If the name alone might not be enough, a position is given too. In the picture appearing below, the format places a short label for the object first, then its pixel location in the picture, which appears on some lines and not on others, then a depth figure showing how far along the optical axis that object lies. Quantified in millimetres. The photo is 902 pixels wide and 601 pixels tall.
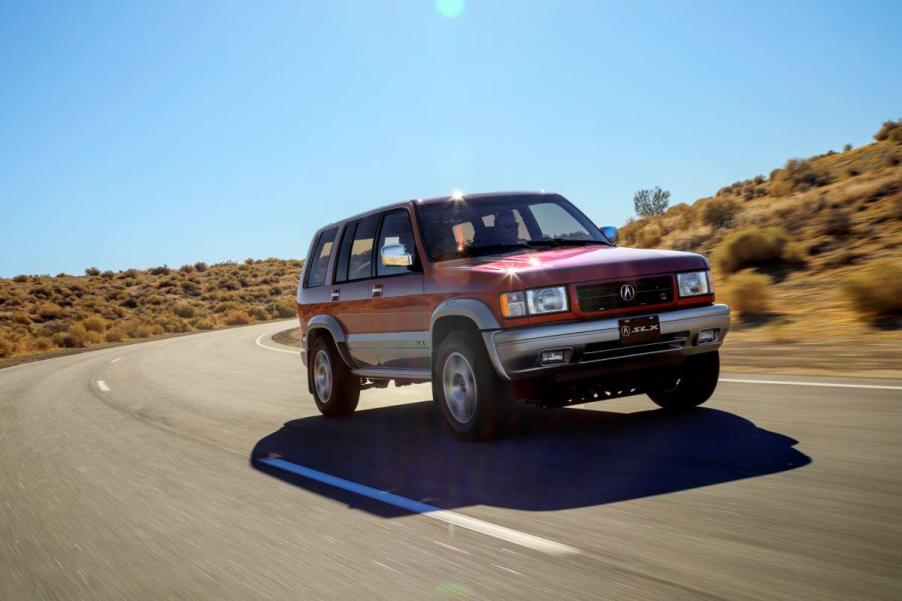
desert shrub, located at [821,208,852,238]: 20828
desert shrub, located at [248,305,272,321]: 56647
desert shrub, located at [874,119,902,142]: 34653
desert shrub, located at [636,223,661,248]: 31812
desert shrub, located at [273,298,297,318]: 58759
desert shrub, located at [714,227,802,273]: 20375
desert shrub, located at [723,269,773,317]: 16641
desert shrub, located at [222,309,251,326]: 53562
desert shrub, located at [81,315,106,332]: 47219
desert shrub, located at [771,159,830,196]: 32569
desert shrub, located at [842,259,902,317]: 13375
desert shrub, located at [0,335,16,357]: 37438
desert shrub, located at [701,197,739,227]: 29641
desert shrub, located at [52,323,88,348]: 40766
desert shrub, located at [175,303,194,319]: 59719
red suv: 6465
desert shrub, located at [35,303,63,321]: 57656
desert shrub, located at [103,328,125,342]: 44309
